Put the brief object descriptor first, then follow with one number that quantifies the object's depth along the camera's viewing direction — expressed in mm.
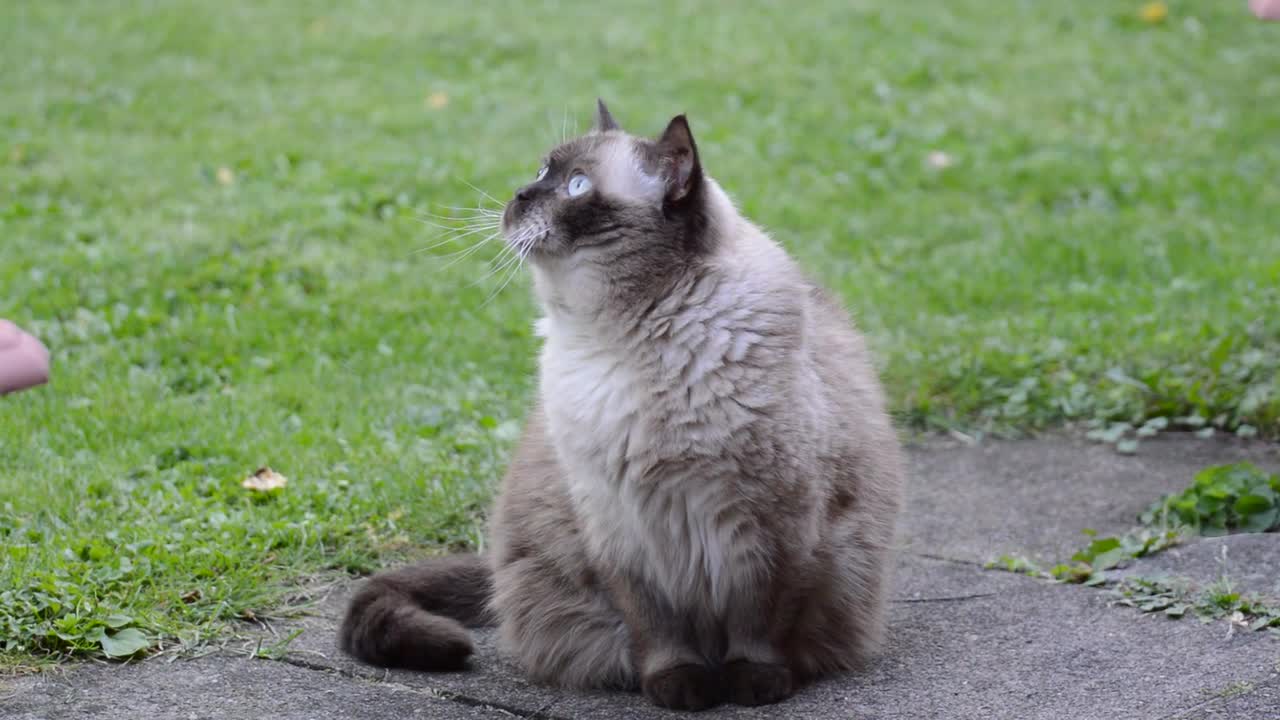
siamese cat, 3148
